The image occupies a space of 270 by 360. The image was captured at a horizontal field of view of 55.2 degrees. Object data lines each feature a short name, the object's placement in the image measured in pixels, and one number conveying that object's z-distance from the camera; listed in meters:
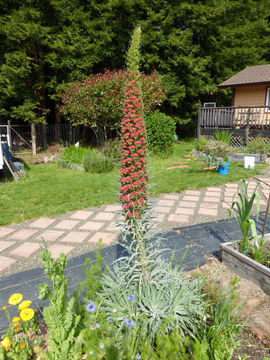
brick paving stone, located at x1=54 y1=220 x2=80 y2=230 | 3.97
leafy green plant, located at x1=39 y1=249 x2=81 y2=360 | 1.39
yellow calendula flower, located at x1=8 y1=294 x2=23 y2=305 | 1.62
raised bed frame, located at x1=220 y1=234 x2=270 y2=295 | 2.22
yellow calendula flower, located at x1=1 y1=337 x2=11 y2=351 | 1.50
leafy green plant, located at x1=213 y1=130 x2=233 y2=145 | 10.23
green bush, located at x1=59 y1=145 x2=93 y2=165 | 9.31
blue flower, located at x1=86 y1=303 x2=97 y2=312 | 1.51
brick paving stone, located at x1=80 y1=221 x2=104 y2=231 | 3.89
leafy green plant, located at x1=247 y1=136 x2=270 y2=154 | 9.62
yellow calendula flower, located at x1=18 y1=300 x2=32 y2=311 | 1.65
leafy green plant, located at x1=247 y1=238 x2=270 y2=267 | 2.45
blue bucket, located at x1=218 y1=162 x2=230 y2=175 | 7.20
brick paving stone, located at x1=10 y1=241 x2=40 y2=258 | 3.18
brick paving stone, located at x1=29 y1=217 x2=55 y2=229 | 4.04
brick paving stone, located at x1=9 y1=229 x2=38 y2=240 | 3.65
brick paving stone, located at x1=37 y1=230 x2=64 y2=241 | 3.60
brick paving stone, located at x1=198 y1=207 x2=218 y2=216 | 4.36
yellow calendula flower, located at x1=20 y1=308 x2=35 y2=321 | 1.54
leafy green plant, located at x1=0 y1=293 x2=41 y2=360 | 1.52
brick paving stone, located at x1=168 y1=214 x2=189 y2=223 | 4.10
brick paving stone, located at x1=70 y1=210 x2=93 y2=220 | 4.36
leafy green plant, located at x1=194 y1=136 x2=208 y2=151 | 10.14
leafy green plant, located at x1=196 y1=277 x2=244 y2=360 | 1.46
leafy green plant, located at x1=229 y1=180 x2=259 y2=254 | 2.38
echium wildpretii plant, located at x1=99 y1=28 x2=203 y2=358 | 1.55
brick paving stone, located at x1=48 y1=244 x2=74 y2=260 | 3.16
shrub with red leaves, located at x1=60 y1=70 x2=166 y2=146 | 10.81
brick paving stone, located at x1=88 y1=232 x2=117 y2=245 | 3.41
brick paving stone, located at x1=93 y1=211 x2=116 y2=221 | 4.28
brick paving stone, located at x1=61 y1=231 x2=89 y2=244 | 3.50
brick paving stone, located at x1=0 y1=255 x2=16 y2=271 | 2.92
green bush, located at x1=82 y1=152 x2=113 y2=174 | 8.23
